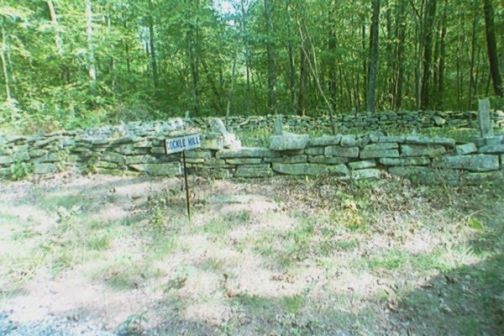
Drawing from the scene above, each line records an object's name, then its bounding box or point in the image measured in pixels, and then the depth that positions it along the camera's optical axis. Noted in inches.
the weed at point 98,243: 141.4
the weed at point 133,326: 96.1
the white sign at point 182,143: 150.0
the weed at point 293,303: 100.6
